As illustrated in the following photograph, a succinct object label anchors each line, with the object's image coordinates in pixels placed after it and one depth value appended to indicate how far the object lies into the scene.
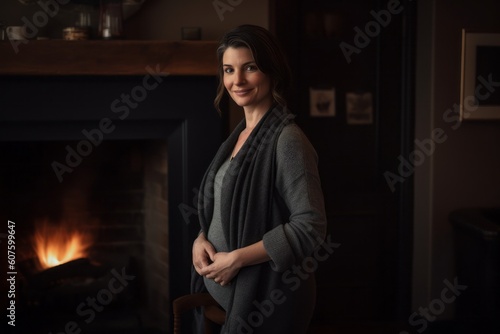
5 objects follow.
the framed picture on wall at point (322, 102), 3.31
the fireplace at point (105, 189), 2.53
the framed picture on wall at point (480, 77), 3.13
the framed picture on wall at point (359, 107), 3.34
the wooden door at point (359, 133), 3.29
